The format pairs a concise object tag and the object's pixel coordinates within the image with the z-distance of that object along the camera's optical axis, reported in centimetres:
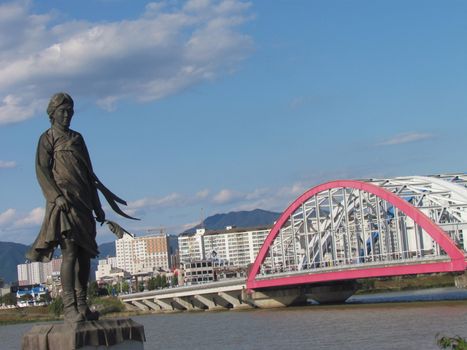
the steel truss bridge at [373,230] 5681
